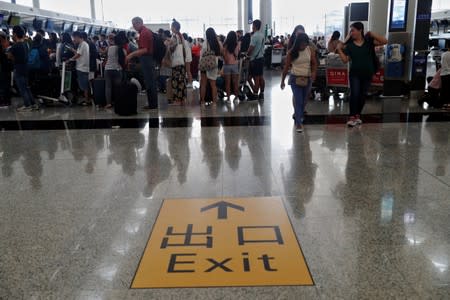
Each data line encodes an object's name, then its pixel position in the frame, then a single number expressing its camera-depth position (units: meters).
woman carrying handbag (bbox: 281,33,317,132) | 5.69
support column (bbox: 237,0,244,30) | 28.83
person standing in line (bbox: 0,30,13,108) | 8.68
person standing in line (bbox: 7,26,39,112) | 7.87
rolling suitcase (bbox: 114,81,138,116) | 7.55
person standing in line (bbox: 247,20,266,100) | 8.91
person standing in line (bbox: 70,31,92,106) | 8.41
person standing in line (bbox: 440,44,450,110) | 7.55
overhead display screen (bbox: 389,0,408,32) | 8.88
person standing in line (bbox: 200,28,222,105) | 8.06
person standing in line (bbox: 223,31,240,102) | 8.47
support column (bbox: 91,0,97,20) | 27.50
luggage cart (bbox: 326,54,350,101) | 8.54
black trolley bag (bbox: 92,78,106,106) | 8.58
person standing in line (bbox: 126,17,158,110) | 7.56
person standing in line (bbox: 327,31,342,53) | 9.22
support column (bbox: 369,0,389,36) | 10.01
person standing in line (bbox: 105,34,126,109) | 7.91
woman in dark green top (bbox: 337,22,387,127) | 5.88
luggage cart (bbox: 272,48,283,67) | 19.23
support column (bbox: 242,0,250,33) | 22.43
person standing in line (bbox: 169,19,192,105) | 8.24
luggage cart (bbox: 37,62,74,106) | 8.68
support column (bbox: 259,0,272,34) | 23.19
